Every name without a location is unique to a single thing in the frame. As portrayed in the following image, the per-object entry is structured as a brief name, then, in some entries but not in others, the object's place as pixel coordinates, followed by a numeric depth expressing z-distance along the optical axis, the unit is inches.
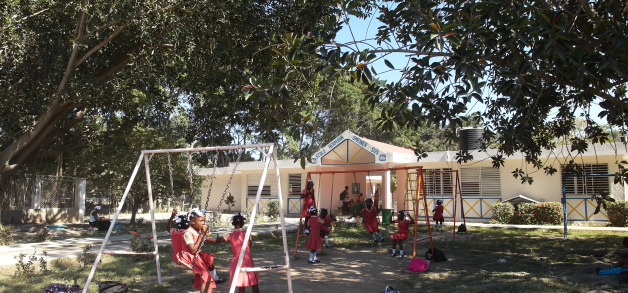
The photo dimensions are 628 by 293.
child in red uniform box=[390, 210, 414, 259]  395.5
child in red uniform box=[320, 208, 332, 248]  423.9
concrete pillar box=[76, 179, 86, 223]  805.2
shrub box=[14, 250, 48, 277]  301.0
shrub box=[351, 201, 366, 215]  796.0
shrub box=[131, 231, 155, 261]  378.8
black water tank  799.1
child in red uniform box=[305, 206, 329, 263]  383.9
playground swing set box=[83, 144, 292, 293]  198.2
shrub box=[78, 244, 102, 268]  346.0
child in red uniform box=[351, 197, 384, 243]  463.4
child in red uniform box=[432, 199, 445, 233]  639.1
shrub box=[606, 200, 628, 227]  656.4
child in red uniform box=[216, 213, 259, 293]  220.5
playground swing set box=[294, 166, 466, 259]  368.2
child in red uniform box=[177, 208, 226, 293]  222.1
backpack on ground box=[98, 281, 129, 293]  236.2
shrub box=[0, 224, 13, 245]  470.1
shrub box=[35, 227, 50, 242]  507.8
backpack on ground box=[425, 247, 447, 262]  377.4
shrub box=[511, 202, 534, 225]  727.1
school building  708.0
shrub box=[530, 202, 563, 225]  706.2
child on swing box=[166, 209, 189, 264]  227.6
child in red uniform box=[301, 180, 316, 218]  436.5
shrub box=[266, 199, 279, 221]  873.5
